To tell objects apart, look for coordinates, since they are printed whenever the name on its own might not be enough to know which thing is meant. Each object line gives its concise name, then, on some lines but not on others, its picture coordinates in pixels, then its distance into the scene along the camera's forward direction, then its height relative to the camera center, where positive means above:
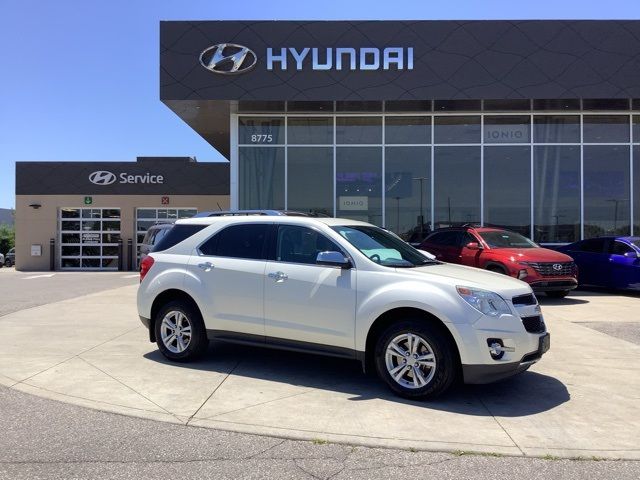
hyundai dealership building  16.33 +2.54
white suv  5.02 -0.60
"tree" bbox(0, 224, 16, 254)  55.50 +0.28
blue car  12.83 -0.42
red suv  11.35 -0.26
